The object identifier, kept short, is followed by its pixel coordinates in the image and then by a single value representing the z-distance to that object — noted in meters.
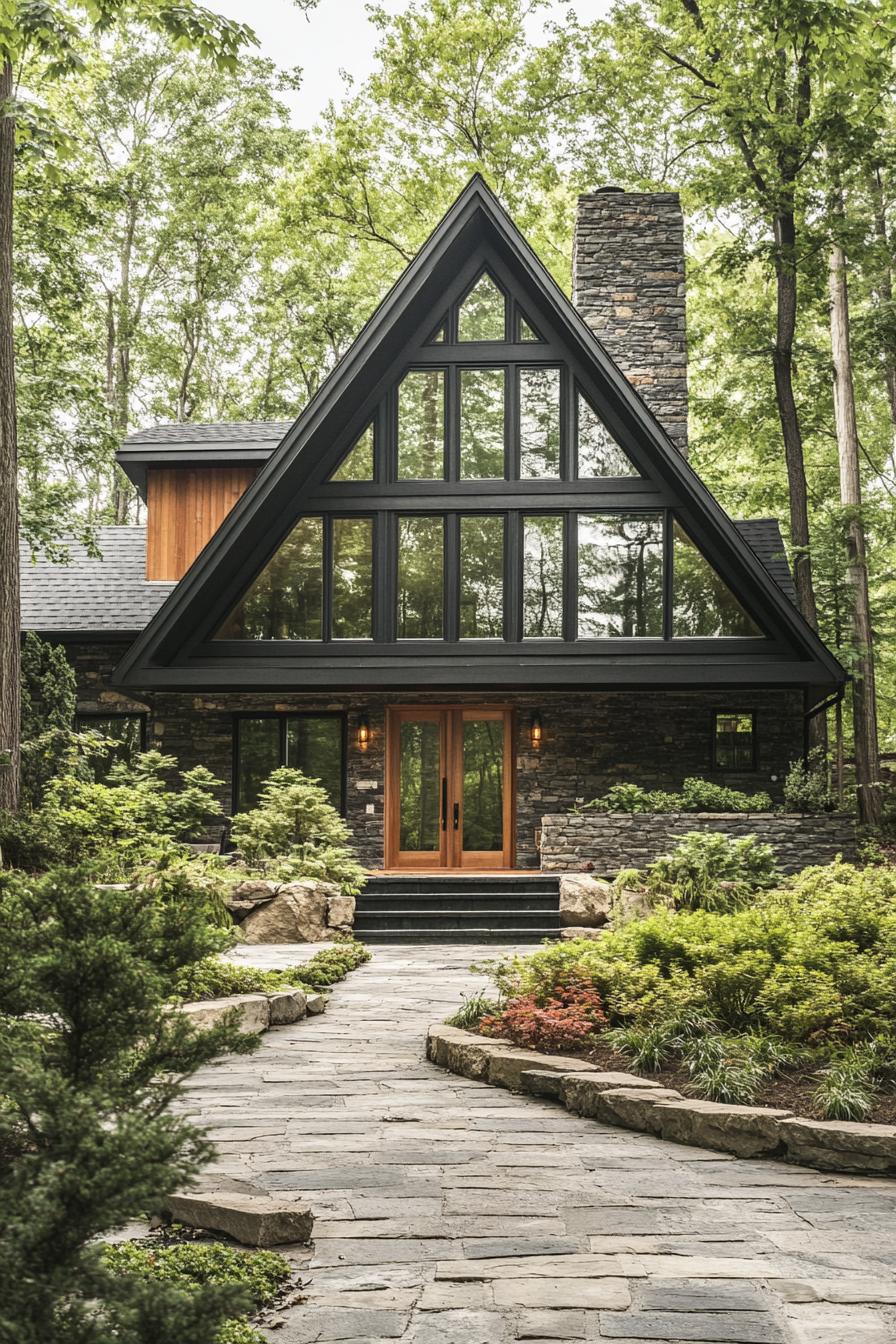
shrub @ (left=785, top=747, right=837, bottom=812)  15.59
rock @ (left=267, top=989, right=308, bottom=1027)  8.20
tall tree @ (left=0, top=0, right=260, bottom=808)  9.89
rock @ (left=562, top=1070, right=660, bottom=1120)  5.79
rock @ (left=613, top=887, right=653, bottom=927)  12.06
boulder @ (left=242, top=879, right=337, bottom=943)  11.79
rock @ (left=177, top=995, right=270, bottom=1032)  6.98
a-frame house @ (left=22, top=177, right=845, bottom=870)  15.52
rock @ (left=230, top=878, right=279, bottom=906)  11.84
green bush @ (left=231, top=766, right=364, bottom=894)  13.24
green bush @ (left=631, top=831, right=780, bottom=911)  11.62
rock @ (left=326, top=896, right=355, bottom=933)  12.68
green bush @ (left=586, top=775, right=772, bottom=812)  15.26
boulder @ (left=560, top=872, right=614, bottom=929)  13.41
